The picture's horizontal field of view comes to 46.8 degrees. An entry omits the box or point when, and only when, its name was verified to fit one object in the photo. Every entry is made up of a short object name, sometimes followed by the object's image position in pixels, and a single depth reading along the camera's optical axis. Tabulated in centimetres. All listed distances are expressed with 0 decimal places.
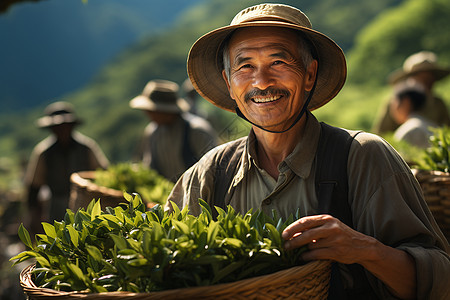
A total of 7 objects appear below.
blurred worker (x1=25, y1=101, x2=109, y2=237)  639
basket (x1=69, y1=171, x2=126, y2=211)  375
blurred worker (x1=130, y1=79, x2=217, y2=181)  560
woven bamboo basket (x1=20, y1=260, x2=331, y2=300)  131
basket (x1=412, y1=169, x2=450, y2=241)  251
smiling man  166
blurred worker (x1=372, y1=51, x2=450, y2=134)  682
